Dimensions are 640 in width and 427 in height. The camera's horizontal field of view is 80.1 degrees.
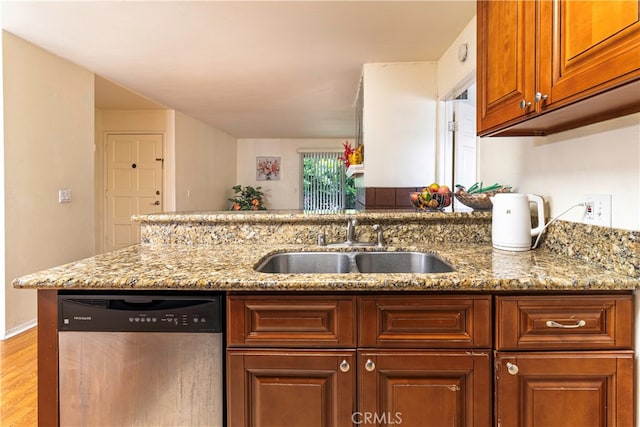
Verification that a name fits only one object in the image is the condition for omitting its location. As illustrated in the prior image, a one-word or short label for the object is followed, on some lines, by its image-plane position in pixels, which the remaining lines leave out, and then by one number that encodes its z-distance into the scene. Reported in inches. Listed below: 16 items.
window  321.4
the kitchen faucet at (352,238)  66.4
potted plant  300.2
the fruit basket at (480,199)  70.7
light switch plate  129.0
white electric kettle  59.5
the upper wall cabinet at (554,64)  33.3
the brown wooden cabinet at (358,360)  43.0
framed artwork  322.3
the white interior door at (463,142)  127.0
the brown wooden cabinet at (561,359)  42.1
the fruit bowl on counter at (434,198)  76.2
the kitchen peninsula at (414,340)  42.2
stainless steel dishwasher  43.7
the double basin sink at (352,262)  63.3
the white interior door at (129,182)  209.6
